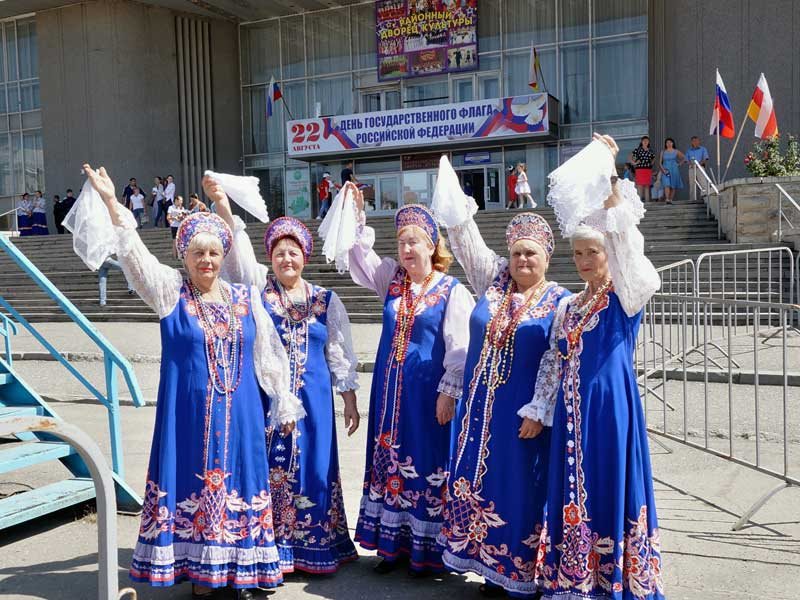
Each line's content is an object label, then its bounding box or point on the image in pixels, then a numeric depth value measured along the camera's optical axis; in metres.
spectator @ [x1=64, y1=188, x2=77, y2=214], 27.45
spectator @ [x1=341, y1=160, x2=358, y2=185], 28.59
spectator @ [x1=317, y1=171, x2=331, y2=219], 25.02
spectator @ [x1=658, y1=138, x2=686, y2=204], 19.81
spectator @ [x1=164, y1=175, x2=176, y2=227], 25.45
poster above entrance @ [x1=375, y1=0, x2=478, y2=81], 27.44
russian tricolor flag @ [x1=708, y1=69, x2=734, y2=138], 16.72
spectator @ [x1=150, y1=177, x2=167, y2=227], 26.20
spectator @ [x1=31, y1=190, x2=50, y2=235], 27.97
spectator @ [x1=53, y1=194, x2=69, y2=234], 27.38
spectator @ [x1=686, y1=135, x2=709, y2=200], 20.08
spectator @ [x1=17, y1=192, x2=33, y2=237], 28.16
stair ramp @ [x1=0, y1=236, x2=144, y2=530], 4.51
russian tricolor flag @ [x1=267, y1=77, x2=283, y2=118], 29.59
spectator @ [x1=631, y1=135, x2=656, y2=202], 19.36
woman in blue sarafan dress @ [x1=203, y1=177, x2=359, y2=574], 3.89
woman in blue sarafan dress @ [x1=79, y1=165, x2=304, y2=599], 3.52
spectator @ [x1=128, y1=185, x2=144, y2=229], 25.20
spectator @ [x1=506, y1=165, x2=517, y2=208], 23.25
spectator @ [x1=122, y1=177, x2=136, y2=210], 25.44
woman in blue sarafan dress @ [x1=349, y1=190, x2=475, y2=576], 3.85
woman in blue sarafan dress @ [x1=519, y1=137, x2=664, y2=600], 3.15
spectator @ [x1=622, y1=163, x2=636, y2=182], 20.25
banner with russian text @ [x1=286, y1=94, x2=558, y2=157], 24.81
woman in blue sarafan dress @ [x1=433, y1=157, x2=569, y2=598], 3.44
